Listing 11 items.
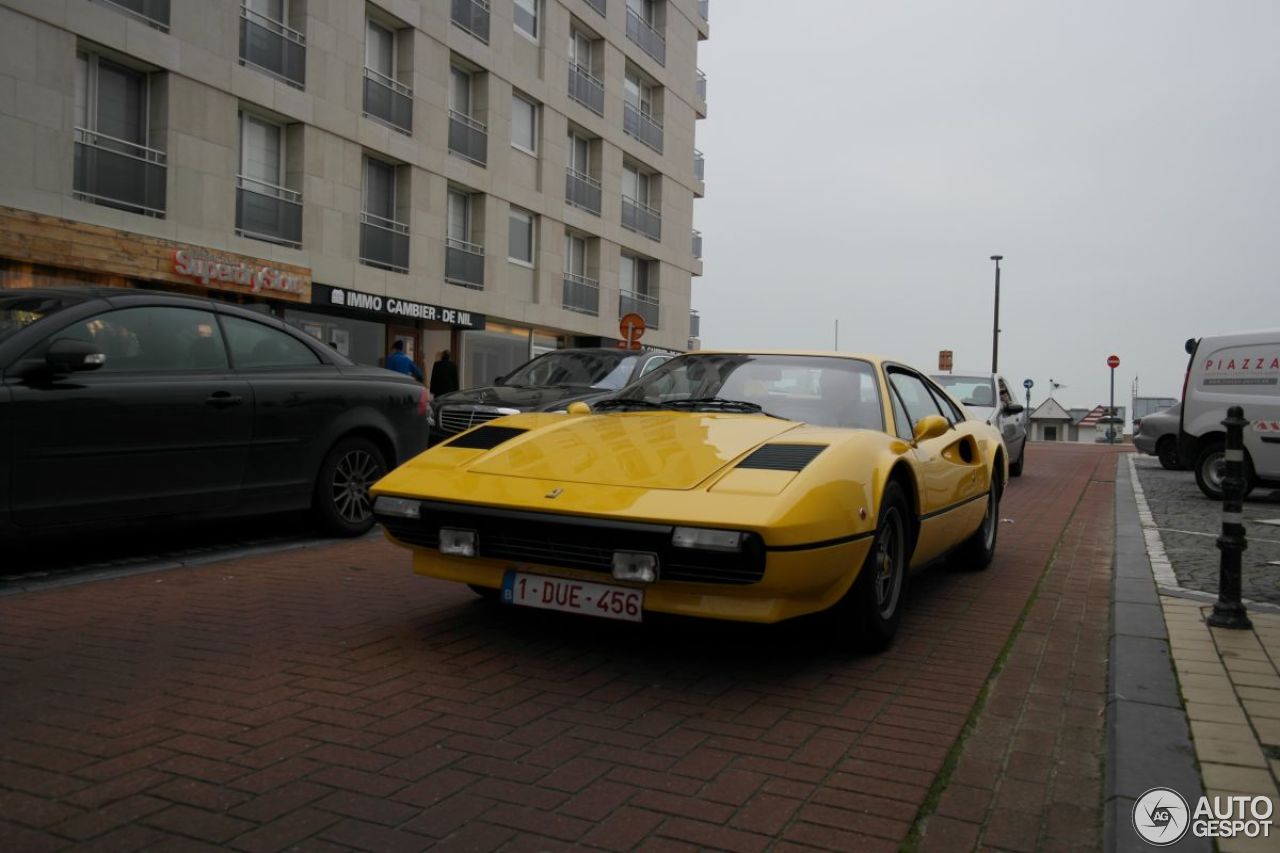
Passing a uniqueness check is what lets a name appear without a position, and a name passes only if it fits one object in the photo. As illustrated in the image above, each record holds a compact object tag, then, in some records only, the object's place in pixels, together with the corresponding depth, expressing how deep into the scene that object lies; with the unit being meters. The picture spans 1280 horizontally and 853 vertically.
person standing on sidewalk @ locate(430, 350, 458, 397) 18.25
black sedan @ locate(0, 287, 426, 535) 5.31
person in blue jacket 15.74
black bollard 4.95
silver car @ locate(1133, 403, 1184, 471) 17.67
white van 11.58
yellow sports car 3.77
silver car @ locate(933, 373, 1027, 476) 14.13
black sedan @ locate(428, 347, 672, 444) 10.51
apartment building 15.07
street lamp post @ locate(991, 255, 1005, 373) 47.40
